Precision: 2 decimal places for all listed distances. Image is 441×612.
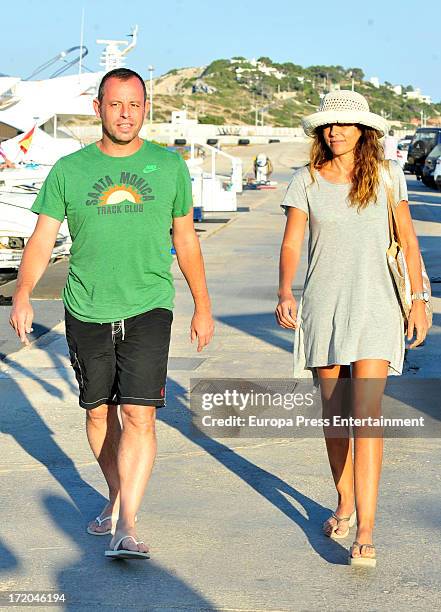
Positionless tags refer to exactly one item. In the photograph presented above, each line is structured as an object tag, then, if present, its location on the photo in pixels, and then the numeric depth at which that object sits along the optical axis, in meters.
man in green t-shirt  4.93
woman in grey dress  4.95
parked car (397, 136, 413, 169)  55.69
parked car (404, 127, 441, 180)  49.66
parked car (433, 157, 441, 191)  40.59
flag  24.67
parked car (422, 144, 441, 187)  43.32
